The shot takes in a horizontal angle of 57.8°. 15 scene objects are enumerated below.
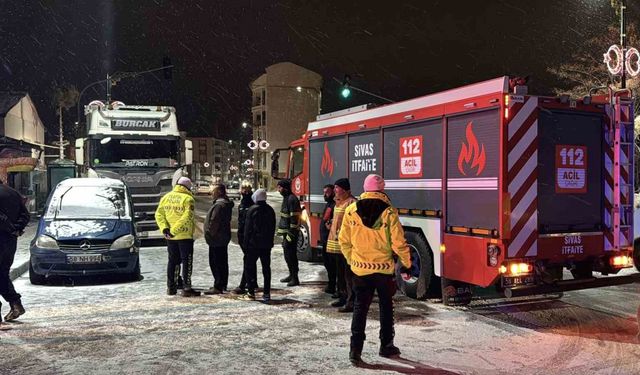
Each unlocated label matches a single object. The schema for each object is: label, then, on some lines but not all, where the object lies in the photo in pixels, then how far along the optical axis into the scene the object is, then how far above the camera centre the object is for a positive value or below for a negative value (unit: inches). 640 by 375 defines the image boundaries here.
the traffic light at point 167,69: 1034.7 +219.3
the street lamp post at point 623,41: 637.3 +164.7
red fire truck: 266.8 +1.2
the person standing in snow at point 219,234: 343.3 -25.7
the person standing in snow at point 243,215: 339.2 -14.7
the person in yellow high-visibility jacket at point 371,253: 213.0 -23.0
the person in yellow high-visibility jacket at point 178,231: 343.0 -23.6
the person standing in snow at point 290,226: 372.2 -22.6
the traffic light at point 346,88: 936.9 +167.9
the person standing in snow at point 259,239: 326.6 -27.1
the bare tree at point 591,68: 1094.4 +235.6
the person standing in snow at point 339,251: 294.4 -31.8
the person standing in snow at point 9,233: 269.2 -19.7
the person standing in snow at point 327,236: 341.1 -27.9
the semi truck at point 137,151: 593.0 +43.0
